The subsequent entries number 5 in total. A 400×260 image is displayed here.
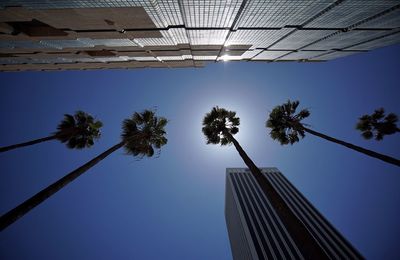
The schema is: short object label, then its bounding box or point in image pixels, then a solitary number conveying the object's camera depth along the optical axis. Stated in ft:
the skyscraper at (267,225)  202.39
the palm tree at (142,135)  53.43
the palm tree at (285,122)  65.46
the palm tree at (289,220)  17.40
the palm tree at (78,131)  58.81
